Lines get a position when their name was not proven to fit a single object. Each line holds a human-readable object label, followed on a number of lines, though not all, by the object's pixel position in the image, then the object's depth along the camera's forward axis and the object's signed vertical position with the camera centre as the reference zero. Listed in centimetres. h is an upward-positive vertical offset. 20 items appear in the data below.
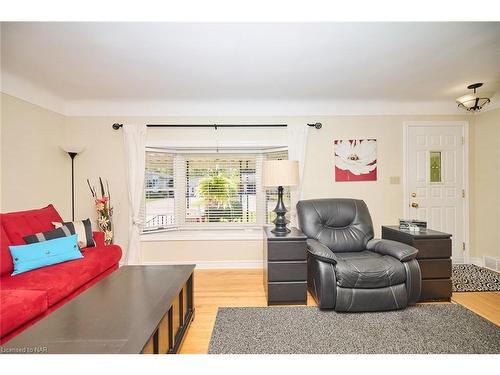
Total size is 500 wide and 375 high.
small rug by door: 278 -114
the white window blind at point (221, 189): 381 -3
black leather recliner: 215 -81
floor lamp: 320 +44
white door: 363 +17
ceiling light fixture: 285 +103
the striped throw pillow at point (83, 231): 254 -46
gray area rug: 174 -114
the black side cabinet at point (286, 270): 242 -82
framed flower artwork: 359 +40
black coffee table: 111 -71
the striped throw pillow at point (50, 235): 216 -44
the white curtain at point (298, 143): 351 +62
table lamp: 261 +14
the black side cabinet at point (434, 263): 245 -76
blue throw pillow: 202 -57
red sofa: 153 -71
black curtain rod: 350 +88
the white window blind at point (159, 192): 365 -7
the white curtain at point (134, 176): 344 +16
